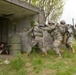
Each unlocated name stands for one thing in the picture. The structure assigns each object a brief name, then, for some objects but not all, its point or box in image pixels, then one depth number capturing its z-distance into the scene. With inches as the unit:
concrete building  158.6
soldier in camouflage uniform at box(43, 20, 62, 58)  149.0
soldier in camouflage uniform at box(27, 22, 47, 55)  153.8
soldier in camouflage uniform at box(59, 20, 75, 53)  153.5
